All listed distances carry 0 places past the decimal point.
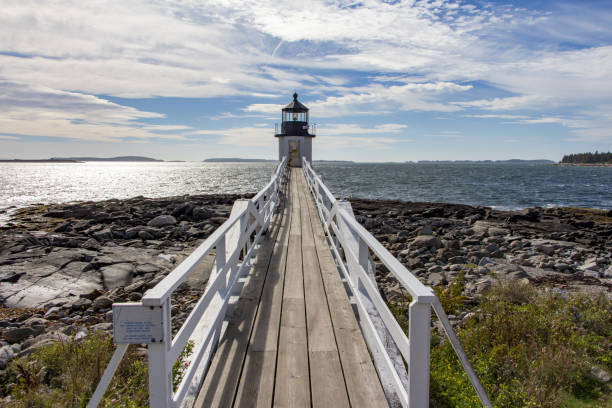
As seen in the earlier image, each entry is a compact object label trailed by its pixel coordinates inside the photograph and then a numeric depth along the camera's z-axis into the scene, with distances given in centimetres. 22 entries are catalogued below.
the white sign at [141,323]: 200
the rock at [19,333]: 546
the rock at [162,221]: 1576
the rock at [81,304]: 704
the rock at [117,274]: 870
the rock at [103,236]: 1348
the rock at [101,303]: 708
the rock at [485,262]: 1015
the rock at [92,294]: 770
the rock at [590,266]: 1049
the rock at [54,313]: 669
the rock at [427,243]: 1200
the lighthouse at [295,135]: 2930
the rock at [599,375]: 445
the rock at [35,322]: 605
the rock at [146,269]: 947
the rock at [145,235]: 1363
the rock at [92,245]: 1184
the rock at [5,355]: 461
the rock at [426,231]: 1388
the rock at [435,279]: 860
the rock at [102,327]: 572
